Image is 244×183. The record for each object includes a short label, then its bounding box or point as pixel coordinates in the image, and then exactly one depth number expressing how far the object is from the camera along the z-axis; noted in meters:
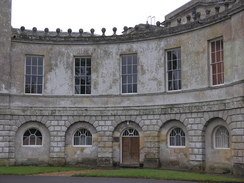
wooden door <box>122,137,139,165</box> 28.77
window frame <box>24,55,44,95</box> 29.58
